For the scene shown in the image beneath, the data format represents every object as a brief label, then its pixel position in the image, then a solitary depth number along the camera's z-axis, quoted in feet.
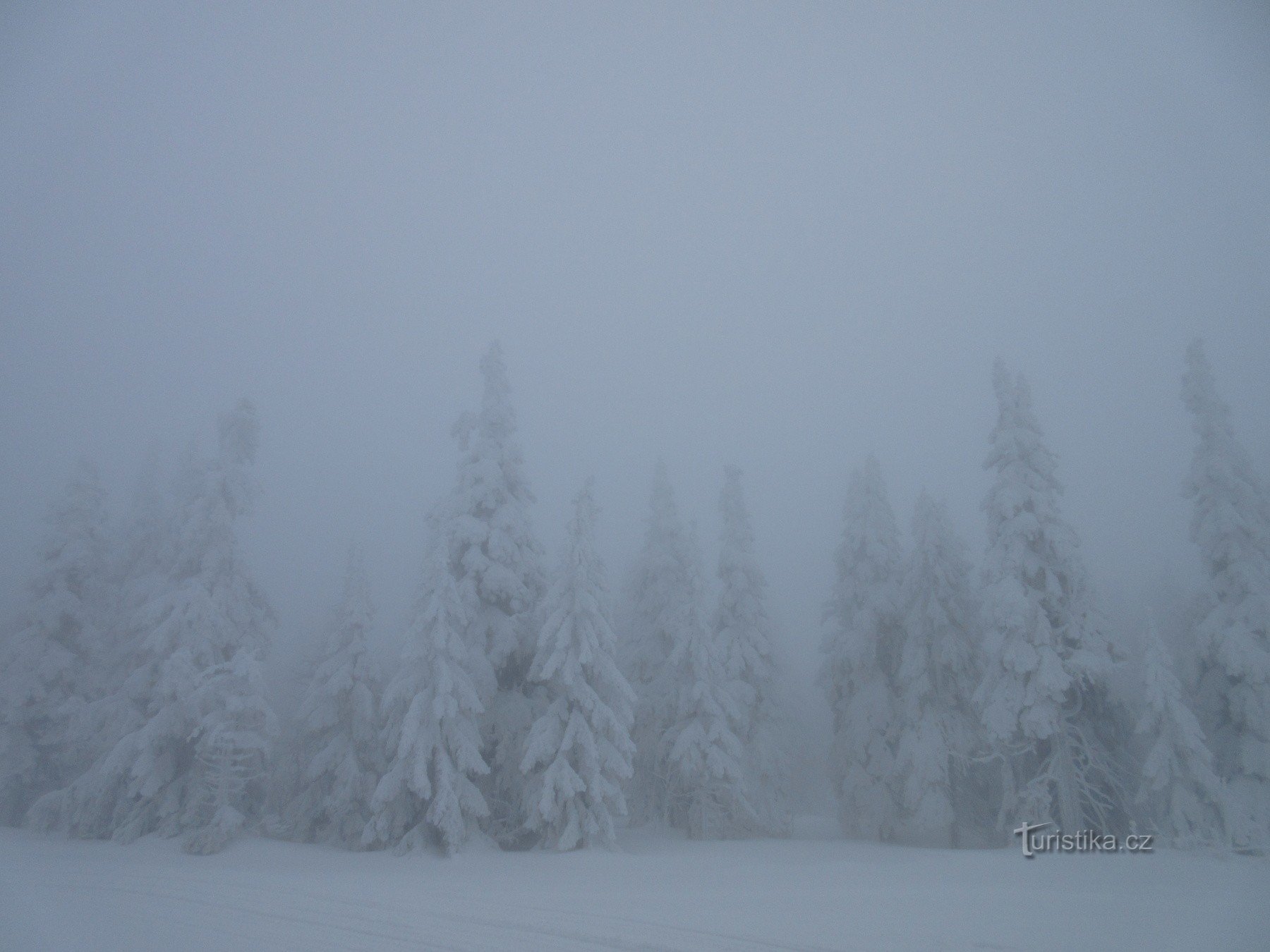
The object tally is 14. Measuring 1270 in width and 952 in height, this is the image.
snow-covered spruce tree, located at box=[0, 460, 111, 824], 85.15
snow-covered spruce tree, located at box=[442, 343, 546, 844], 76.18
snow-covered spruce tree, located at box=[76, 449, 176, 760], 78.43
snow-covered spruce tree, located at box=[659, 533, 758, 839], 91.76
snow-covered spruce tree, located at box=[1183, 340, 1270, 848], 67.26
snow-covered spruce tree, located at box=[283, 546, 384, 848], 80.64
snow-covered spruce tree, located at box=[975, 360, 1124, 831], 68.85
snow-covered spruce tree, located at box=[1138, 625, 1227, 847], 61.87
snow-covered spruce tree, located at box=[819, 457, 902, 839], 93.66
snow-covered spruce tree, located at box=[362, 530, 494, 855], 65.36
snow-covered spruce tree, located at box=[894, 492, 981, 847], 85.66
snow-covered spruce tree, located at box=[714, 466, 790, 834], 100.07
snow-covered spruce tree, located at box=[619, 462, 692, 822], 101.40
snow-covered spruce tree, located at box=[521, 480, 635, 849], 69.46
